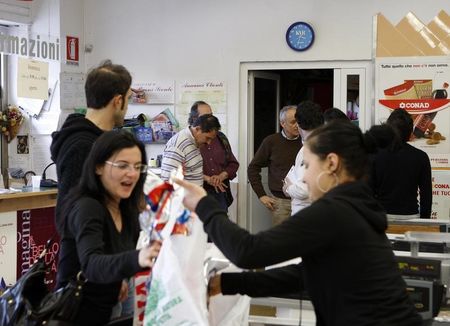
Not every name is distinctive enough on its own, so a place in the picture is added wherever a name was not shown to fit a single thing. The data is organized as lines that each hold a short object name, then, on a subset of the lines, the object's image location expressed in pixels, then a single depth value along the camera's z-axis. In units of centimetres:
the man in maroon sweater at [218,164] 535
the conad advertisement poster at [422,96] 560
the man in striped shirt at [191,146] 467
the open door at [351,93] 588
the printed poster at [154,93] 649
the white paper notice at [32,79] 510
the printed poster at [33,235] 484
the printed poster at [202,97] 629
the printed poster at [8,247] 466
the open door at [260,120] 634
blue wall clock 593
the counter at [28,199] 470
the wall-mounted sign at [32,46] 558
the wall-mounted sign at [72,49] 660
